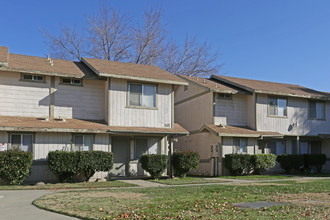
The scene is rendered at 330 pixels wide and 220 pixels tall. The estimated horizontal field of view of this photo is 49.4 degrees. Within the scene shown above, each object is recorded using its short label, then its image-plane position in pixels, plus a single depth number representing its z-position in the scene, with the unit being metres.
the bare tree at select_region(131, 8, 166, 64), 34.69
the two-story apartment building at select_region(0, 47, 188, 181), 17.12
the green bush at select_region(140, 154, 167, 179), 18.28
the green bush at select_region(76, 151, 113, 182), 16.89
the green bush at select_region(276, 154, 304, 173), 23.83
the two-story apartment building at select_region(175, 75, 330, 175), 23.08
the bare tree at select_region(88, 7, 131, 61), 33.69
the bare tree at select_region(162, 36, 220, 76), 36.59
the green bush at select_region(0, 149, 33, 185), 15.28
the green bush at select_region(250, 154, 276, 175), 22.16
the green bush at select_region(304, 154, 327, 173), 24.44
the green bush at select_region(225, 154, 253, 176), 21.53
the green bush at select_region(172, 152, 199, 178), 19.28
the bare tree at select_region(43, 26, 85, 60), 33.75
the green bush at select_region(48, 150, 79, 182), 16.47
